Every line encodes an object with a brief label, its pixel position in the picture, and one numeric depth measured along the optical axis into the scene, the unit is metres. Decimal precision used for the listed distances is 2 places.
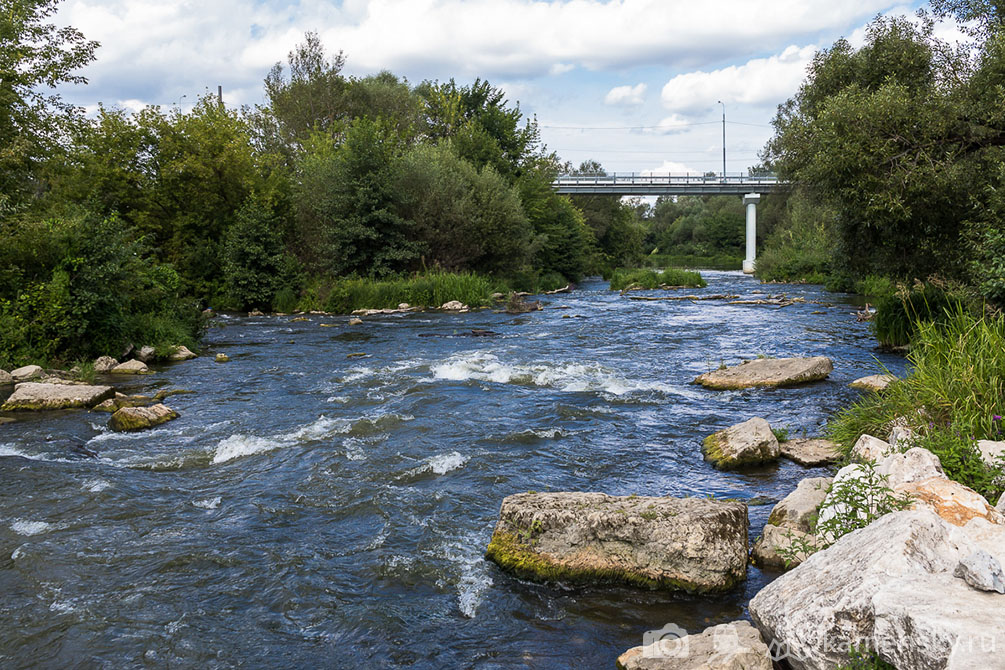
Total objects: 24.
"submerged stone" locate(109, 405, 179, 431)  11.69
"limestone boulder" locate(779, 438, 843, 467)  8.99
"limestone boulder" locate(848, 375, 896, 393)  12.27
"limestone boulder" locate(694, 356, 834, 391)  13.89
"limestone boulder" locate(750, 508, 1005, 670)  3.41
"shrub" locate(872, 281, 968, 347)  15.80
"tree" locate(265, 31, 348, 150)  51.94
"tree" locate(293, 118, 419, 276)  35.16
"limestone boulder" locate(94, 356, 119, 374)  16.83
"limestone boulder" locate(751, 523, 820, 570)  5.84
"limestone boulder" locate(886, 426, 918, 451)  6.73
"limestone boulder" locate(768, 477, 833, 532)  6.45
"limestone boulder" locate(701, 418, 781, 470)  9.13
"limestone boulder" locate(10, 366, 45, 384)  14.80
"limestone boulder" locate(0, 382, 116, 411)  12.90
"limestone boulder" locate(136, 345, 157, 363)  18.38
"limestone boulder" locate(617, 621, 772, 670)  4.31
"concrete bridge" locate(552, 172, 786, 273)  69.62
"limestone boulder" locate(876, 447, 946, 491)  5.79
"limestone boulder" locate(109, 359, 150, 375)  16.92
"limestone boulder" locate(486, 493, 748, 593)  5.97
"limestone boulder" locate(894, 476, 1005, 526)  5.11
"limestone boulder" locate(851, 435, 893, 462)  6.86
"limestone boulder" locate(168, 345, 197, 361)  19.20
